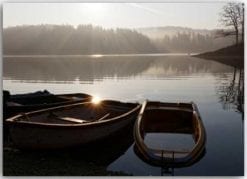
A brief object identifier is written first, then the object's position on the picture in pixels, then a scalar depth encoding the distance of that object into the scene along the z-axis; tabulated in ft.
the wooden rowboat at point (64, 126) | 16.51
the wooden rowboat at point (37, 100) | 20.71
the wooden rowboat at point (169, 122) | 16.95
